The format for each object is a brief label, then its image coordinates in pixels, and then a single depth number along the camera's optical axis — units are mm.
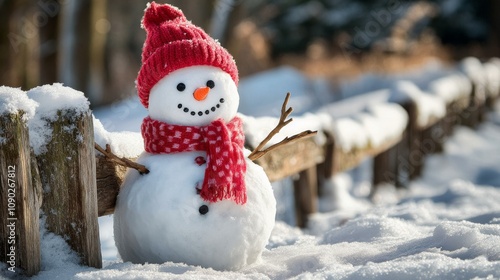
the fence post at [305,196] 4945
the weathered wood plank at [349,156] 5246
